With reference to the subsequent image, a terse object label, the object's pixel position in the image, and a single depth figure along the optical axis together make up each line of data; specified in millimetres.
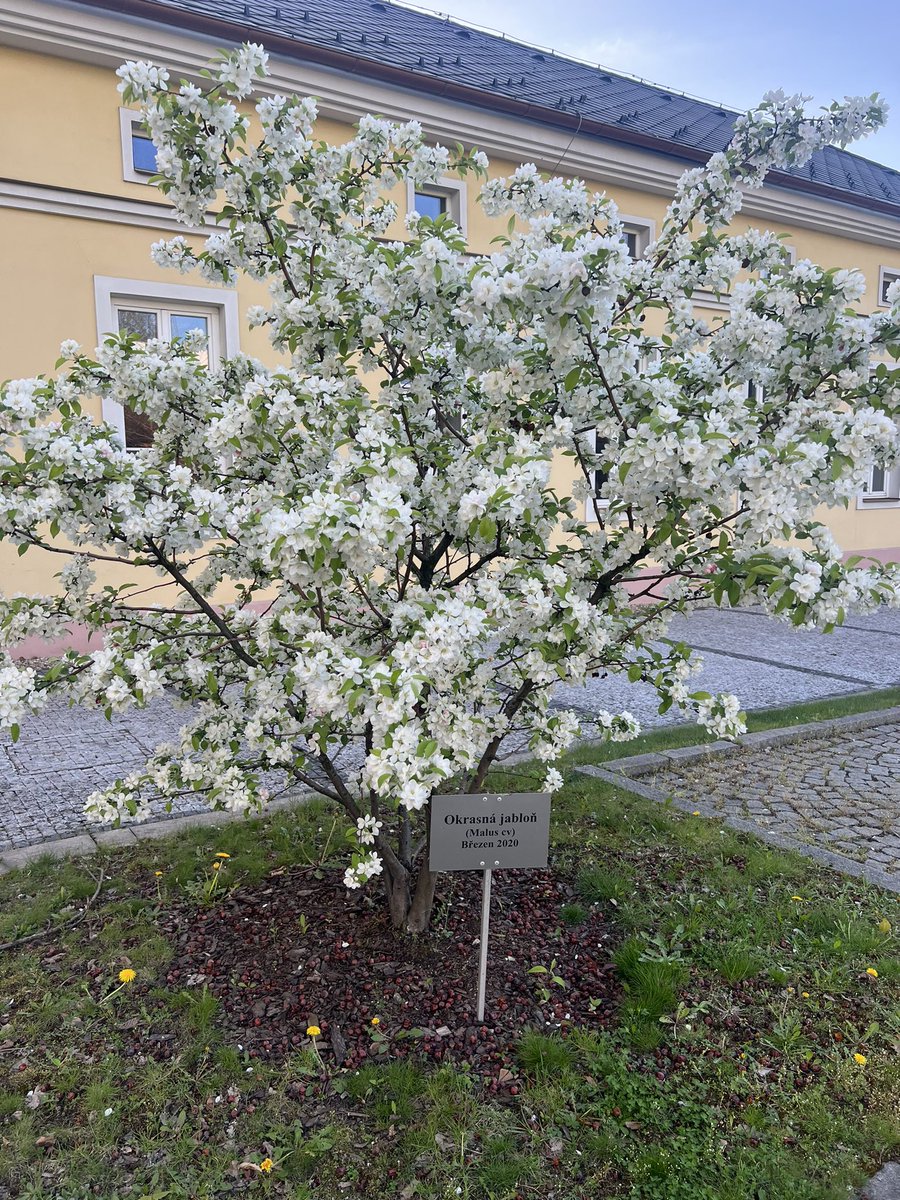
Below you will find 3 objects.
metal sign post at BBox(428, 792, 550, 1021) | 2461
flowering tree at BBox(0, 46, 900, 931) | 2010
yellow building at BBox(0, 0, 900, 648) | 7160
